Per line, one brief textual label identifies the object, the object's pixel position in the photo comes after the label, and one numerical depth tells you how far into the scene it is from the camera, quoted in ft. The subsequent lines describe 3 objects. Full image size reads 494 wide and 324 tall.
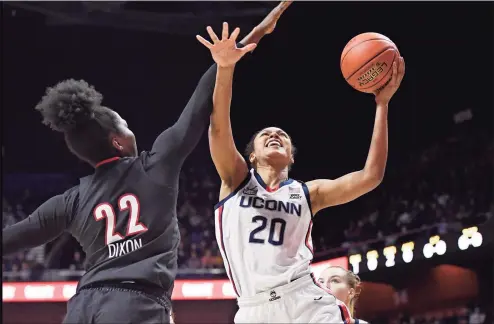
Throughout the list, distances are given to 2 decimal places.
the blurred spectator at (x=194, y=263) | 45.88
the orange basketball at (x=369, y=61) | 12.52
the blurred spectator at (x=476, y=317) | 39.15
